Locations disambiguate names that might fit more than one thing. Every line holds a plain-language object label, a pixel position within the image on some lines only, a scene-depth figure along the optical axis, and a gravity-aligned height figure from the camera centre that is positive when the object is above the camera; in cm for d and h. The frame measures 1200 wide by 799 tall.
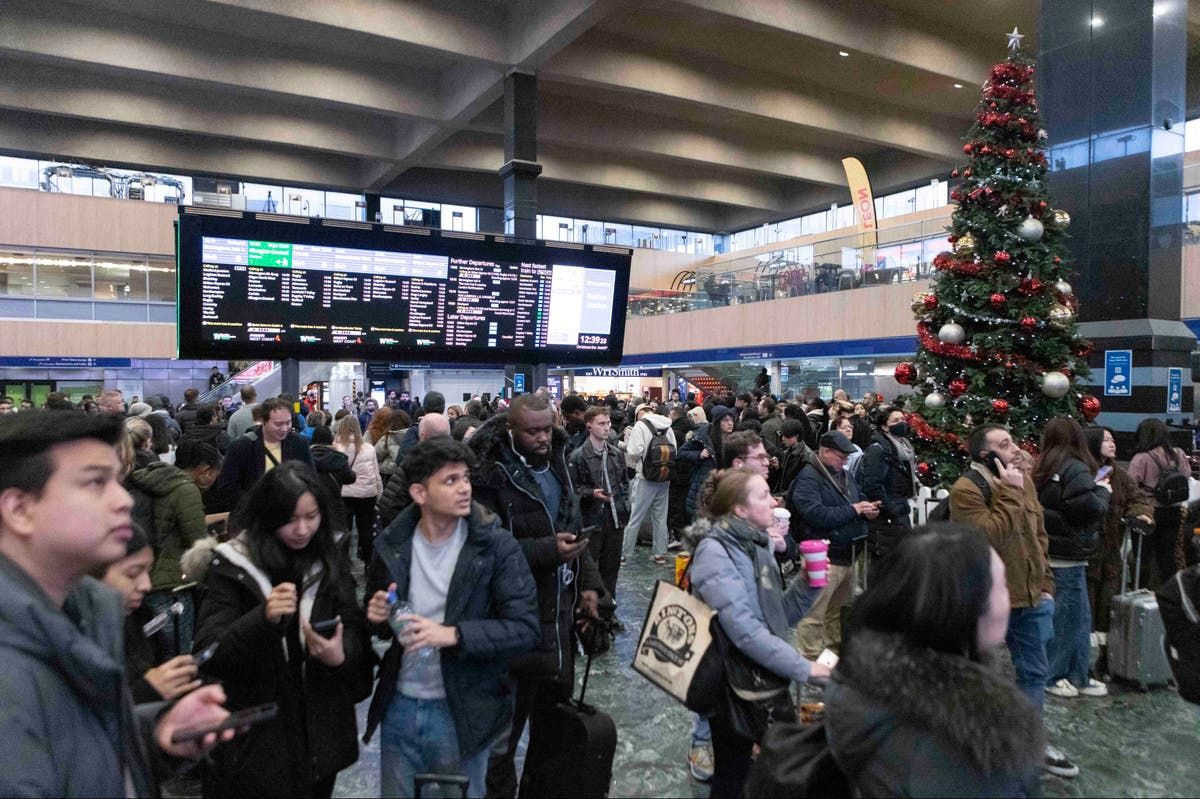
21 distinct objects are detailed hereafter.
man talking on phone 371 -78
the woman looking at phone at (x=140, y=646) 178 -71
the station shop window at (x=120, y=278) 2072 +275
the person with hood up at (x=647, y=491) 805 -123
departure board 827 +103
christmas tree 627 +66
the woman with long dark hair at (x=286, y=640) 216 -77
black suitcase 281 -144
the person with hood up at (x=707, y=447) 715 -64
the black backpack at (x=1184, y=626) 277 -91
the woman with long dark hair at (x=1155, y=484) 542 -75
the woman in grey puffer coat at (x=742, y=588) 263 -77
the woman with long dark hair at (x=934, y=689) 139 -59
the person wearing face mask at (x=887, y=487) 568 -81
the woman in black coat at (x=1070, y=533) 436 -91
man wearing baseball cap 492 -94
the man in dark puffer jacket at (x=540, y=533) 301 -68
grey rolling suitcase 474 -166
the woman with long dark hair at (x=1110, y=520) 512 -94
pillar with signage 701 +178
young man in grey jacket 124 -43
